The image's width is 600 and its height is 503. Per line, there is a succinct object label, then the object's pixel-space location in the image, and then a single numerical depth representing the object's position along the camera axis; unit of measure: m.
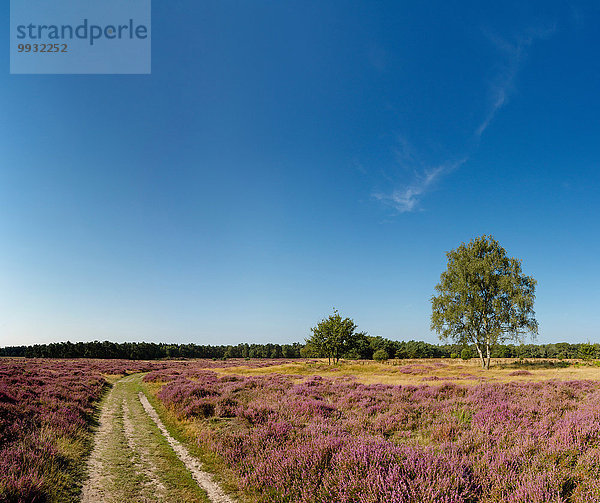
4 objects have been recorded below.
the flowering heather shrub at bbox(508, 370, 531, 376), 30.34
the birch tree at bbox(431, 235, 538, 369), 39.25
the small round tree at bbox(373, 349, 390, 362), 73.62
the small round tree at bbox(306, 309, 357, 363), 50.72
